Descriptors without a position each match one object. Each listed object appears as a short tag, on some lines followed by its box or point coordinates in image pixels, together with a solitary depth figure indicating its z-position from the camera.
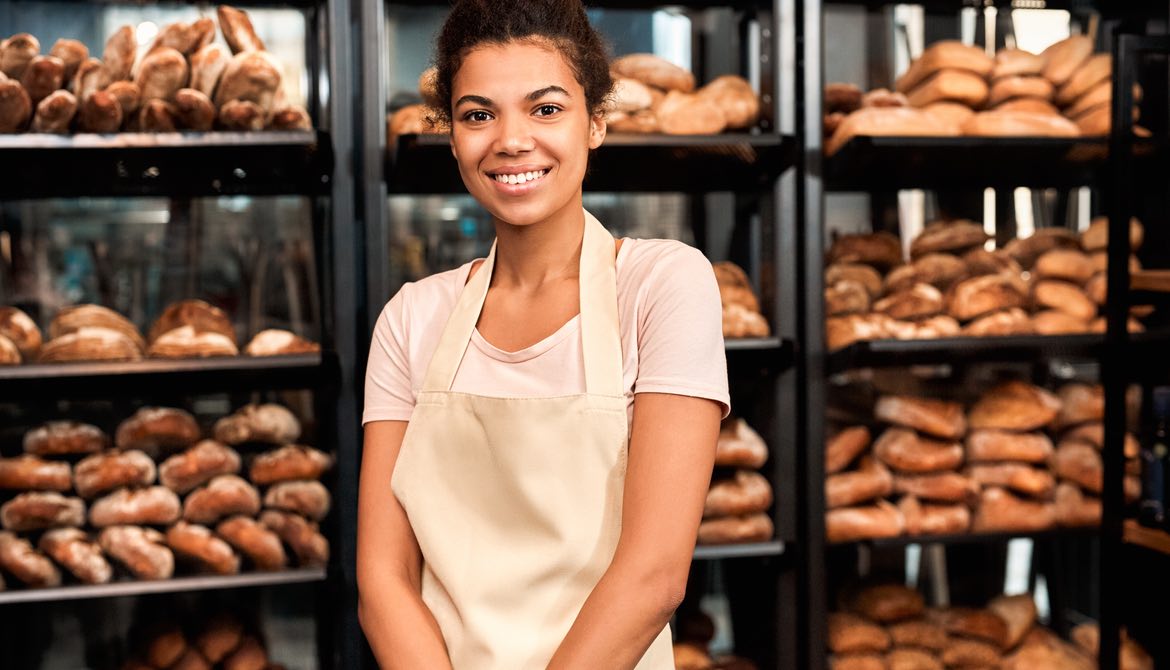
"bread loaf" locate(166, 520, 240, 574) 2.06
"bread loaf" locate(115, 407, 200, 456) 2.14
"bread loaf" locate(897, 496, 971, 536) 2.29
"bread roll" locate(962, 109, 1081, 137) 2.30
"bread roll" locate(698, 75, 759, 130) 2.26
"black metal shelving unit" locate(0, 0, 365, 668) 1.97
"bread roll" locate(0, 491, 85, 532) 2.05
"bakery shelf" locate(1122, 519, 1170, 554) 2.09
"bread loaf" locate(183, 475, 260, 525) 2.10
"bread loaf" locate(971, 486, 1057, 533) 2.32
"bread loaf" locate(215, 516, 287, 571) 2.09
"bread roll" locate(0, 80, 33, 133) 1.94
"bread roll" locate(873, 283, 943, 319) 2.30
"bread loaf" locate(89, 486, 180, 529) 2.06
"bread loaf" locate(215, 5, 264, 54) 2.12
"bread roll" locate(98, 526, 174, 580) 2.04
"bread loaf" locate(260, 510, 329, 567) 2.14
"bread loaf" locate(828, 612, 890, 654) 2.34
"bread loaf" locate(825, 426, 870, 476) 2.35
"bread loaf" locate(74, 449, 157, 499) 2.08
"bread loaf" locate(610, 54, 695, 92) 2.34
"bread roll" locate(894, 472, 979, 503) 2.32
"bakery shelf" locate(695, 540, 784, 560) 2.17
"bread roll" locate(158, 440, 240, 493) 2.12
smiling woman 1.03
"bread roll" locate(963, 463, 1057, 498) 2.35
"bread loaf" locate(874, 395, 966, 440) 2.36
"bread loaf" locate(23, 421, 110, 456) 2.11
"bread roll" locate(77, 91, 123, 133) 1.95
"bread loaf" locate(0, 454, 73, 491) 2.07
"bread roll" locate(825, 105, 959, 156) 2.25
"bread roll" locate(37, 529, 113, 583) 2.01
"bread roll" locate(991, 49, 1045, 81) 2.44
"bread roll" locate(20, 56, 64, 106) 1.99
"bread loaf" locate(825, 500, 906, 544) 2.26
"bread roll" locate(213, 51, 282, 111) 2.02
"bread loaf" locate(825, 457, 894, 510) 2.30
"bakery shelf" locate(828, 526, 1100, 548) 2.23
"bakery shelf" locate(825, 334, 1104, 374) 2.16
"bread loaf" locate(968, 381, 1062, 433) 2.40
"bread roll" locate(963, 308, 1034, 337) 2.28
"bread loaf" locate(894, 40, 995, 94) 2.43
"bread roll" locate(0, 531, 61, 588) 2.00
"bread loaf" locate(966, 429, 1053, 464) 2.37
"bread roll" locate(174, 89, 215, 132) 1.98
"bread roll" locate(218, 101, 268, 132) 2.01
